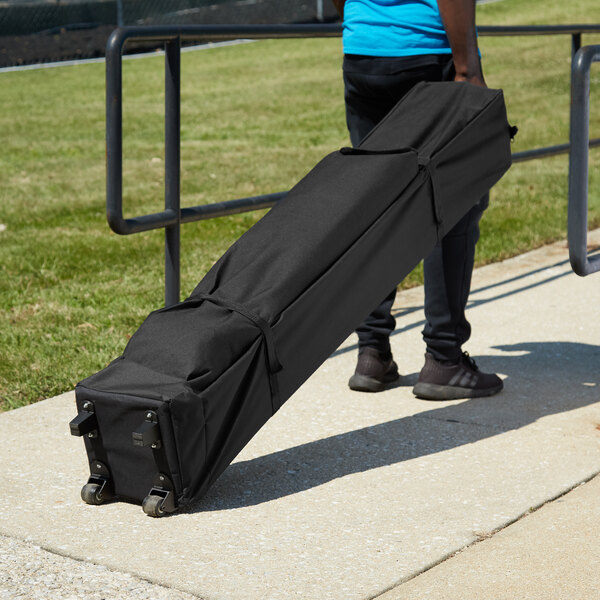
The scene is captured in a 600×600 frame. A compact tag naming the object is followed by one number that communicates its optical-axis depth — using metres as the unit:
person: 5.62
